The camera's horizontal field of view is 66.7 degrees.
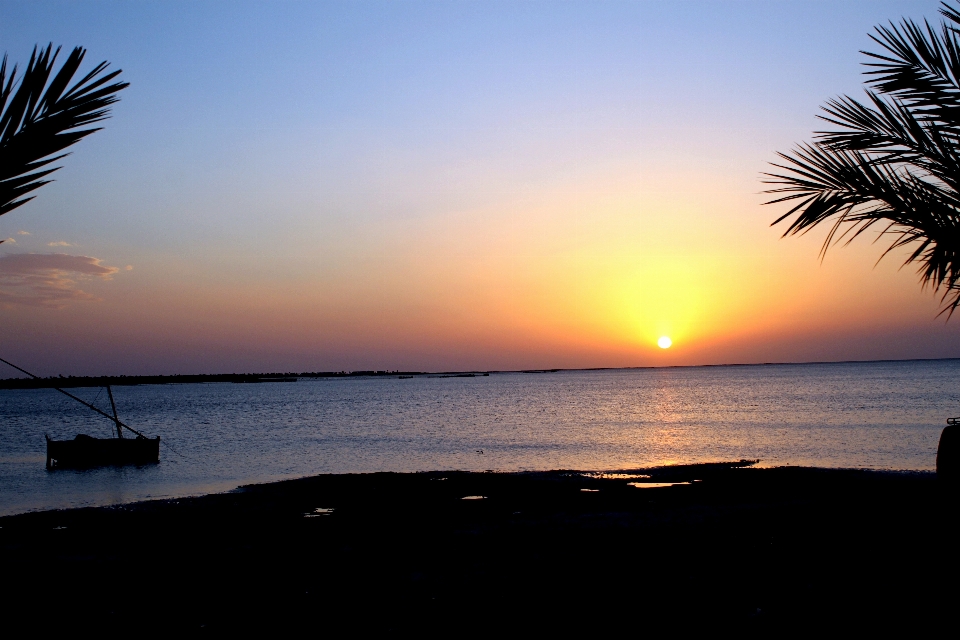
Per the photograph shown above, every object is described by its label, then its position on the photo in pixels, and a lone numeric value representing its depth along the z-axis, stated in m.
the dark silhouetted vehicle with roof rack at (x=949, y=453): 9.35
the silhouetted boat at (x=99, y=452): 34.81
